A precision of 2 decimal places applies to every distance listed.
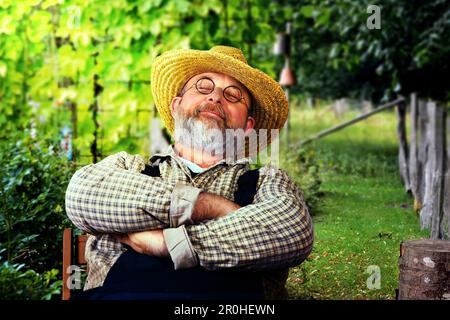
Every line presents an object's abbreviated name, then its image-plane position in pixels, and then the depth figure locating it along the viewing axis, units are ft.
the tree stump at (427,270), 7.50
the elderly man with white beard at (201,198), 7.27
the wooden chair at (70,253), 8.09
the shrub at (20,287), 7.73
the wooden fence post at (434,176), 9.54
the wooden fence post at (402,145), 11.31
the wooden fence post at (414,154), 10.69
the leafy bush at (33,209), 9.43
